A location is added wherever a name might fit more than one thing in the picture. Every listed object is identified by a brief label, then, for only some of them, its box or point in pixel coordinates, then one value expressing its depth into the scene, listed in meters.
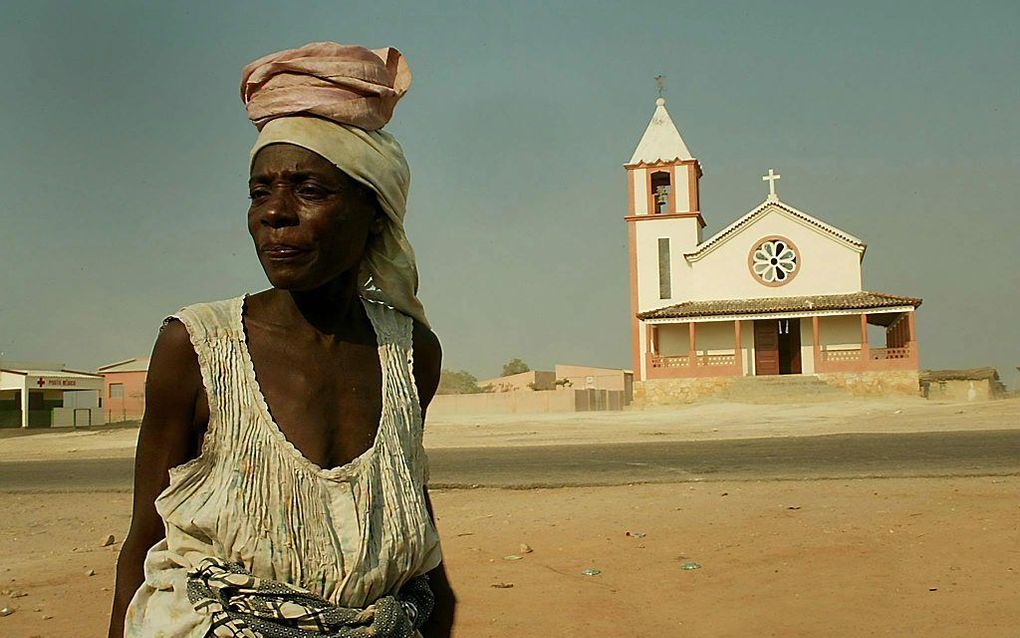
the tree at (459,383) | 60.97
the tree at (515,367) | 83.13
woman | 1.62
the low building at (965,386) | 34.78
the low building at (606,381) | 56.06
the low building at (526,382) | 61.01
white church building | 36.59
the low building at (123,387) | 62.56
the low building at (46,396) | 40.60
